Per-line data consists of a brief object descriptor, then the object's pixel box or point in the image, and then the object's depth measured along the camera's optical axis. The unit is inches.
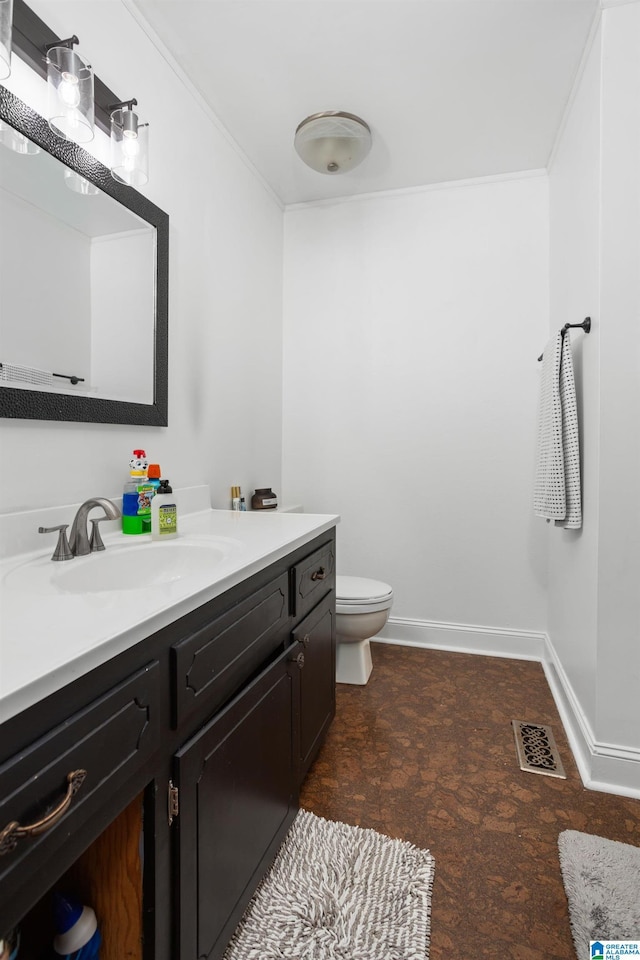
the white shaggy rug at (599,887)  42.9
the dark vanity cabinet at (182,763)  21.6
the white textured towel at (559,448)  71.0
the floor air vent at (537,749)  65.7
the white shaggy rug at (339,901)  41.7
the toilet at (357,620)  83.3
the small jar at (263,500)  92.0
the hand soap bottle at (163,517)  54.5
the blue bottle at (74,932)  29.2
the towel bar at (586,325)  66.3
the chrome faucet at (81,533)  46.5
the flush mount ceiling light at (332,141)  79.1
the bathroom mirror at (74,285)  45.0
